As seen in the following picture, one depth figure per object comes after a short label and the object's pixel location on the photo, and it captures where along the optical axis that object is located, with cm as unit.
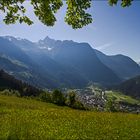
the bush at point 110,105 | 8737
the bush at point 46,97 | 5893
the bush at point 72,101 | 5482
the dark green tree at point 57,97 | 5686
